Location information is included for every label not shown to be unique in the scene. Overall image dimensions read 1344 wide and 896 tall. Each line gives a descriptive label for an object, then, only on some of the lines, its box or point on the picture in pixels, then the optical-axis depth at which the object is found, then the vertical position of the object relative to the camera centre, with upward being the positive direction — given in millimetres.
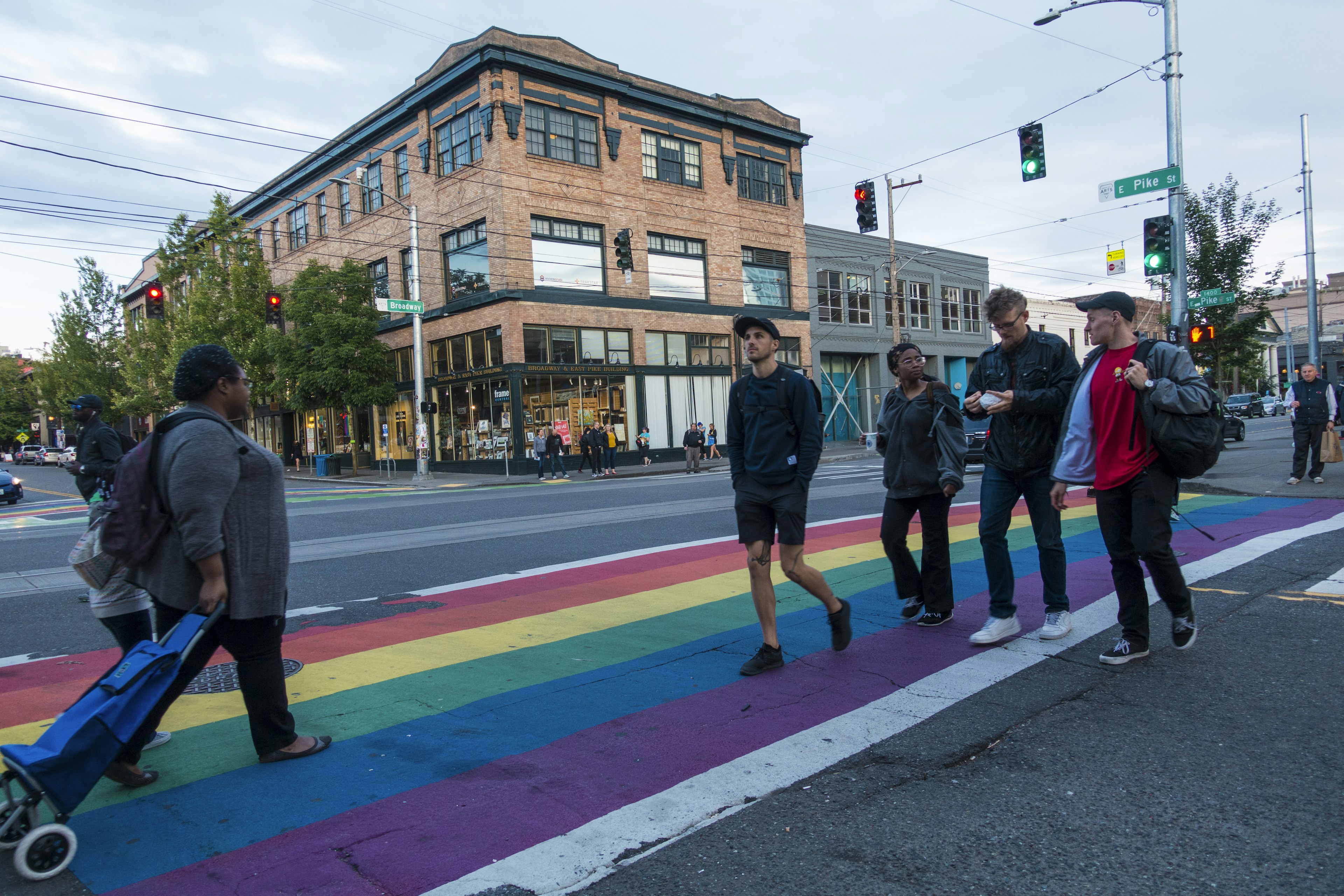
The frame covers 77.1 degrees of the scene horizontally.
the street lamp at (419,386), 27406 +1785
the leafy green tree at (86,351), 56281 +7447
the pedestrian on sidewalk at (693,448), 27828 -792
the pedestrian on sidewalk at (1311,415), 12250 -415
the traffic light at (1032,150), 15859 +4795
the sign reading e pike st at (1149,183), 14242 +3623
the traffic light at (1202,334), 15617 +1109
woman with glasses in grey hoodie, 5266 -386
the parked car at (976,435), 19469 -652
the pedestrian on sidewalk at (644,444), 31688 -638
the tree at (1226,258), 19297 +3075
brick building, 29094 +7417
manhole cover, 4688 -1302
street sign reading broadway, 25438 +4139
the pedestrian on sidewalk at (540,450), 27578 -563
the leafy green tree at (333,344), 31531 +3901
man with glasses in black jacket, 4793 -239
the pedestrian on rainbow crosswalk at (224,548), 3176 -374
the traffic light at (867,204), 20672 +5139
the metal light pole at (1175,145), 14500 +4400
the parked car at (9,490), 23453 -697
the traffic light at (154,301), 18688 +3510
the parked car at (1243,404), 45344 -720
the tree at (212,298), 38344 +7217
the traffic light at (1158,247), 14828 +2631
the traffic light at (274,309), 24031 +4079
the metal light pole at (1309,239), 24906 +4382
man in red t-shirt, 4234 -300
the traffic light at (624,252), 24016 +5036
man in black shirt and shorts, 4492 -254
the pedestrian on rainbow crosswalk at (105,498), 3699 -275
